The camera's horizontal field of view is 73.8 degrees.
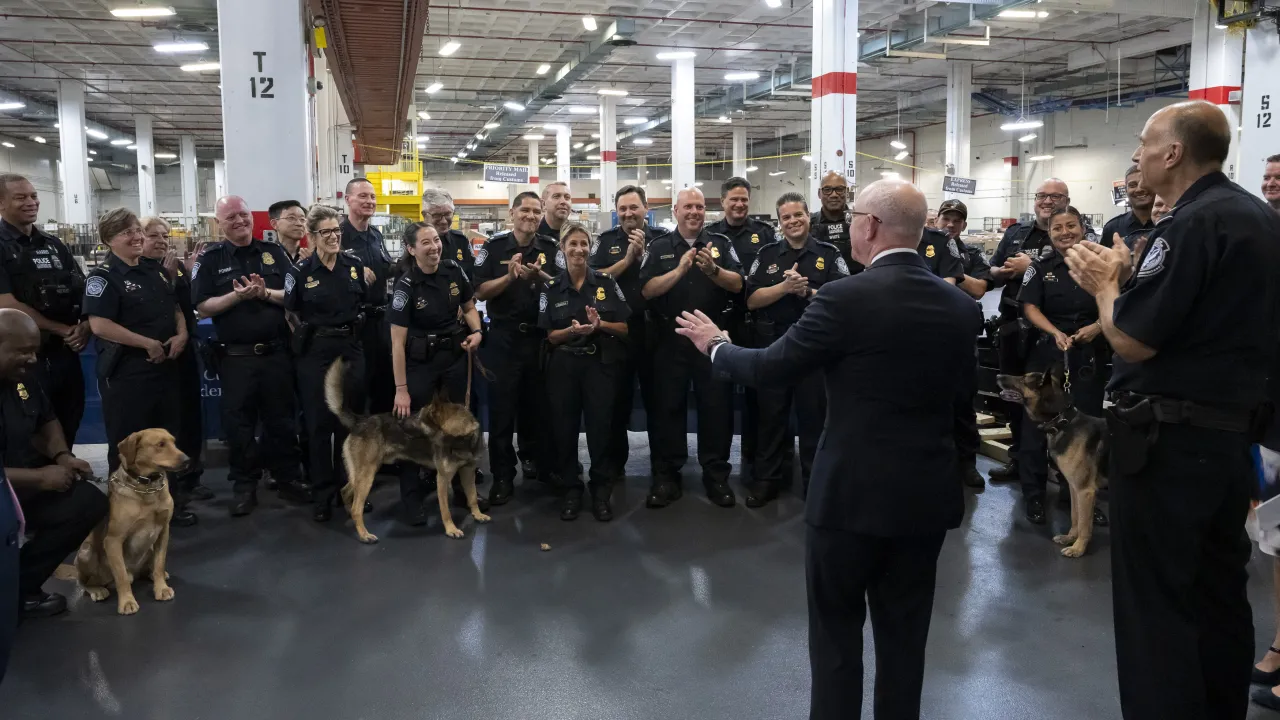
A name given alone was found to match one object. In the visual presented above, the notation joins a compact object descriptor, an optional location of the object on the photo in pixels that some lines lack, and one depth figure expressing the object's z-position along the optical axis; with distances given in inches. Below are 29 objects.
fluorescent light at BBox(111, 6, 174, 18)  363.6
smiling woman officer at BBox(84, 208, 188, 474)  175.2
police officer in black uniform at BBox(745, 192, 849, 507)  192.7
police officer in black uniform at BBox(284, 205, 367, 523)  188.2
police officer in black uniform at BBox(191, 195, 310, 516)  190.7
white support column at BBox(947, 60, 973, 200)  784.9
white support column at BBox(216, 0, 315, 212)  230.2
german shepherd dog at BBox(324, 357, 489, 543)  183.9
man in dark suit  85.5
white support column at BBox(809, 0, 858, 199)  381.4
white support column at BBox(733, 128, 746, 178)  1136.6
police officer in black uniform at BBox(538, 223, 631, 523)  189.2
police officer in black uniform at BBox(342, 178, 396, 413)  206.8
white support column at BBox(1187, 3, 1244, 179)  479.8
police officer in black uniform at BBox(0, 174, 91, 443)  173.2
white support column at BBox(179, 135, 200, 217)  1099.3
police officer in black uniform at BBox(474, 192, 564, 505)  202.4
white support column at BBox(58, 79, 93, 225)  781.9
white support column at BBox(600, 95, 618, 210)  866.8
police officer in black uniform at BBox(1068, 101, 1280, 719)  85.0
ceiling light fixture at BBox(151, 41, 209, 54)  537.3
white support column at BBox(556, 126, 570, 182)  1056.8
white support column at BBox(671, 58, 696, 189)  684.7
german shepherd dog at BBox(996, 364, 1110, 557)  171.0
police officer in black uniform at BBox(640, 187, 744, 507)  198.1
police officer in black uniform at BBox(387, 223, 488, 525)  186.1
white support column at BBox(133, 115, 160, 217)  953.5
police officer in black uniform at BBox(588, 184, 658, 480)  200.7
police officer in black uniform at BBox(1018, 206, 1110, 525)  186.5
